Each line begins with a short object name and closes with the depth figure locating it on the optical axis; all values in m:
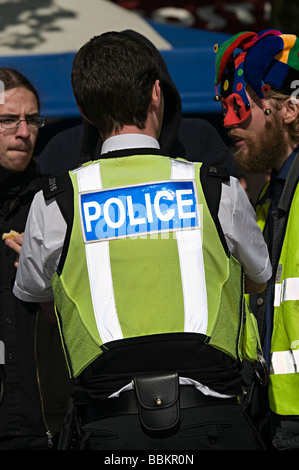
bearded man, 5.79
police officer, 4.78
